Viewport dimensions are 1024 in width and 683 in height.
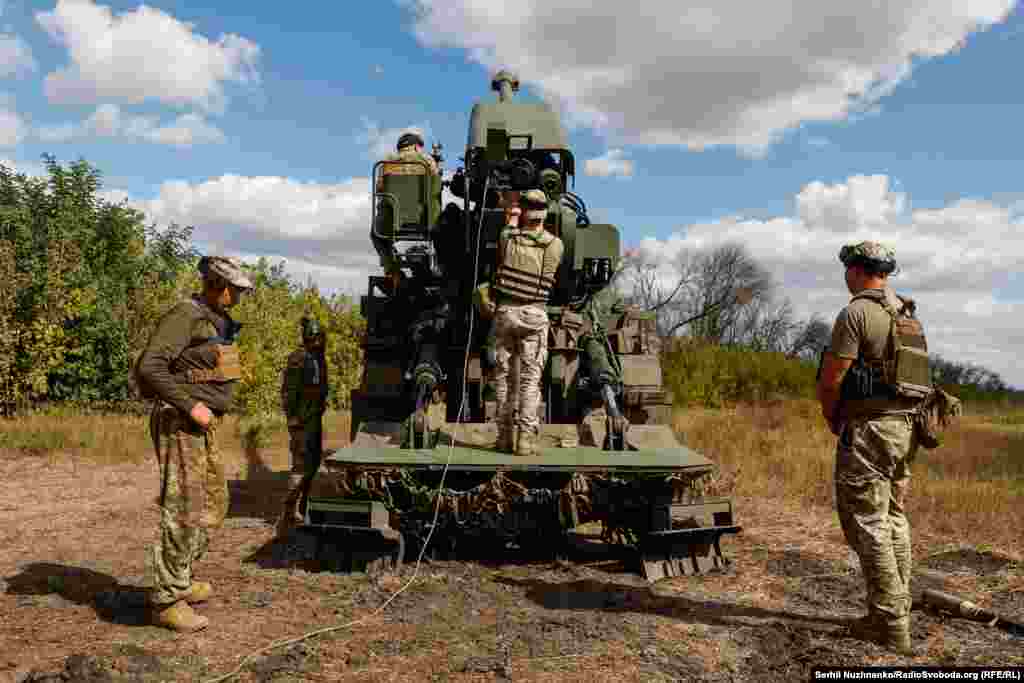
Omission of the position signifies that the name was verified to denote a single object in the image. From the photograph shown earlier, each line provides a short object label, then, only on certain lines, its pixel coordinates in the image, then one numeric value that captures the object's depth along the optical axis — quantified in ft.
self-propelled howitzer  18.08
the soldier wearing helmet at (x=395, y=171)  25.72
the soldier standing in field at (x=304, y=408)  24.04
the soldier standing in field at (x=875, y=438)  13.57
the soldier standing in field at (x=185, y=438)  14.25
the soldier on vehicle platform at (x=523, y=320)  18.90
